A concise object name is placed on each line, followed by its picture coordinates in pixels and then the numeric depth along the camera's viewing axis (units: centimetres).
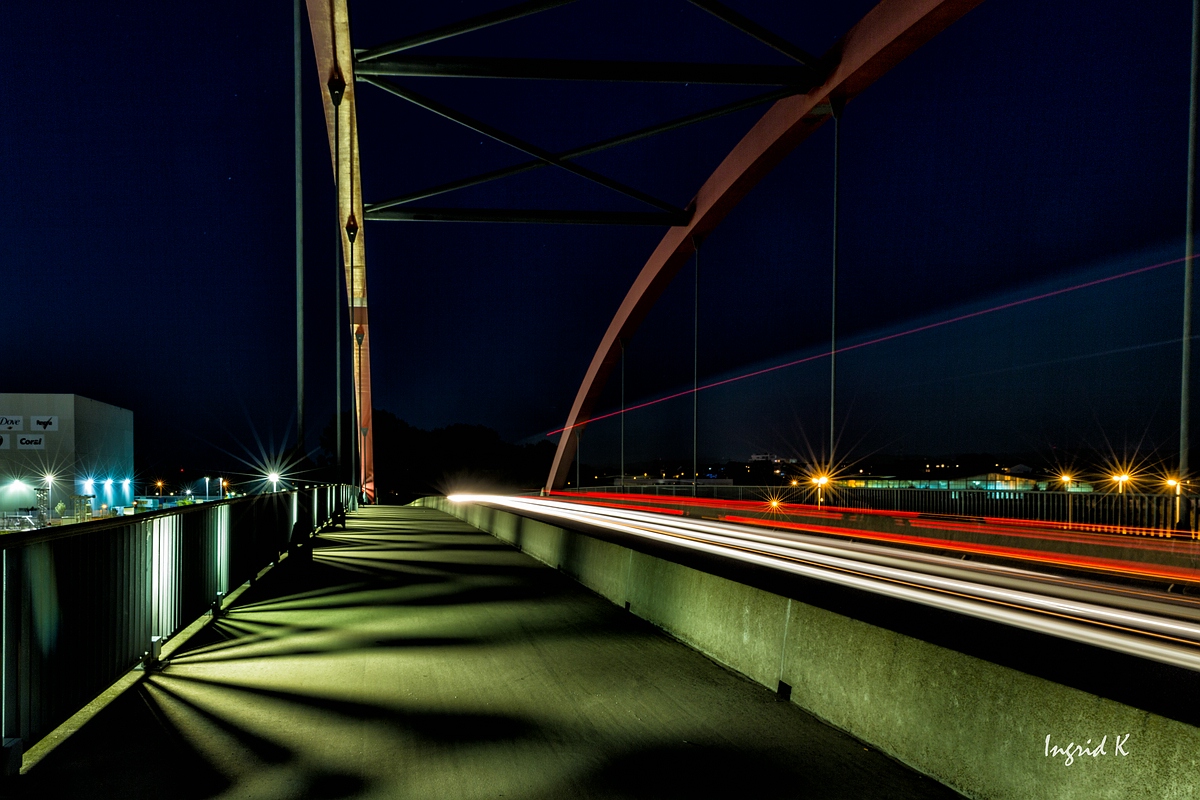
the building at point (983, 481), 5002
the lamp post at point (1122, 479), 3300
